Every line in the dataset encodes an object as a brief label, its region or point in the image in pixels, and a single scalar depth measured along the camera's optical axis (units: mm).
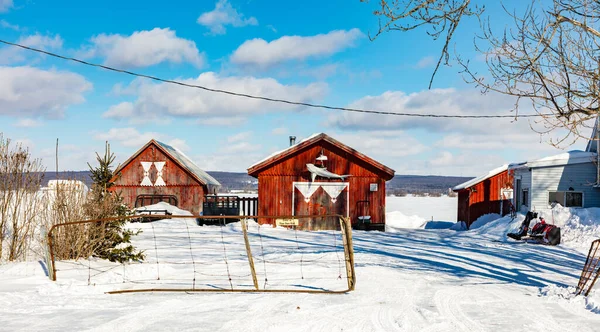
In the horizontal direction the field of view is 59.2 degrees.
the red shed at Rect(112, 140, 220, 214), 34250
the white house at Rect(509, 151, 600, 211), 26094
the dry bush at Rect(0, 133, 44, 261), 13727
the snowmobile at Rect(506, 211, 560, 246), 20406
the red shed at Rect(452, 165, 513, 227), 35016
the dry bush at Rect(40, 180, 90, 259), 12922
